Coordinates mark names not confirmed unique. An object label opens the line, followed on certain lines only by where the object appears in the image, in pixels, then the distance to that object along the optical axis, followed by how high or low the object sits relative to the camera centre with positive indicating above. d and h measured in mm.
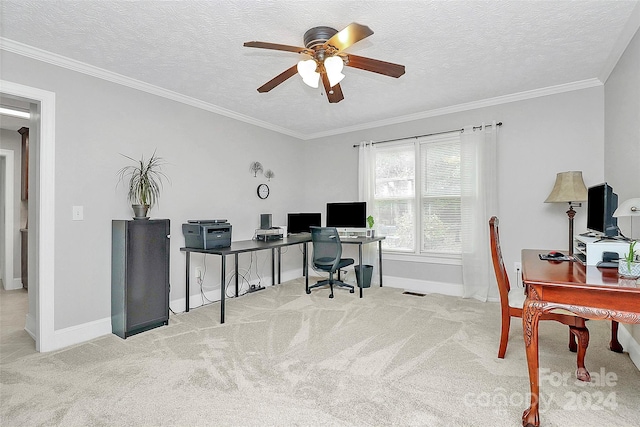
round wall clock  4719 +320
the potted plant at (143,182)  3075 +308
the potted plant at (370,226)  4586 -195
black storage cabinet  2881 -583
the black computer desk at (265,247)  3195 -383
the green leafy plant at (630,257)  1618 -225
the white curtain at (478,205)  3893 +89
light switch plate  2789 -4
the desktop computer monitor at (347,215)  4684 -37
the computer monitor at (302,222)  5012 -148
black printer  3373 -229
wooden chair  2105 -700
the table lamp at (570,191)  3182 +212
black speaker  4546 -134
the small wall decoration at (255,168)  4613 +646
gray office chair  4156 -500
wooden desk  1473 -415
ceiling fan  2124 +1065
